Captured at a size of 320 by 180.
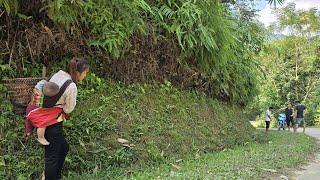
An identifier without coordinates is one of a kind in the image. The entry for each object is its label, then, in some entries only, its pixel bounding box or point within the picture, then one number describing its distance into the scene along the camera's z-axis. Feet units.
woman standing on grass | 17.30
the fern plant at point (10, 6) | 19.06
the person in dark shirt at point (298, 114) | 66.08
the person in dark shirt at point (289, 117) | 71.56
